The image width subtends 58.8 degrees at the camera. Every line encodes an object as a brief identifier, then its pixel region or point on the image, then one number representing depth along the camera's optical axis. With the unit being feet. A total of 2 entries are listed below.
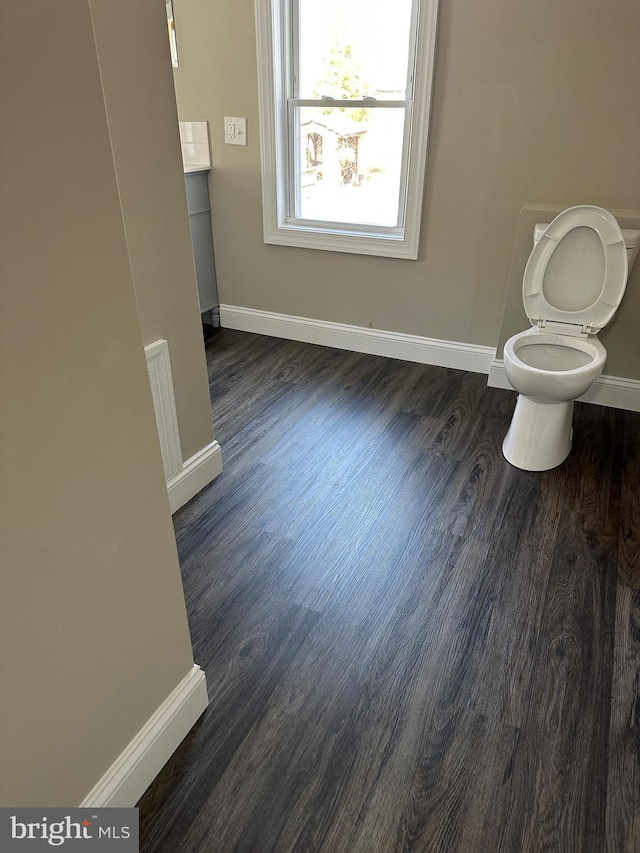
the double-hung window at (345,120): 8.68
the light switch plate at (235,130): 9.96
